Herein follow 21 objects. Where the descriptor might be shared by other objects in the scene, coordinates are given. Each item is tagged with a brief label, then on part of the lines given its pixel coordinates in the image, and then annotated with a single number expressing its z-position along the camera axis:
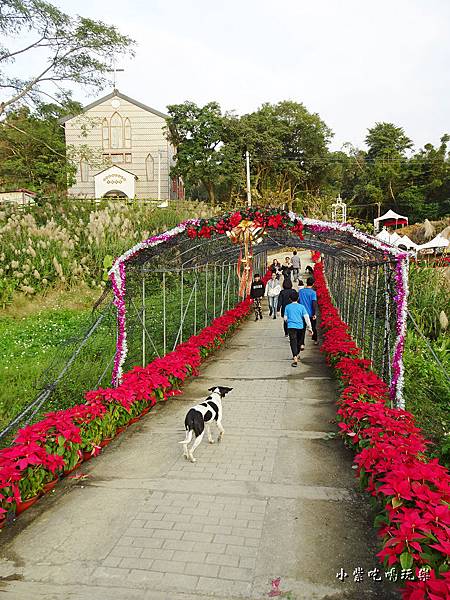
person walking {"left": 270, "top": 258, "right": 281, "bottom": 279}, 18.43
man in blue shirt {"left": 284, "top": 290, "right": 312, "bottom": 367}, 9.30
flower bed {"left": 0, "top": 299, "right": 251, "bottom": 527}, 4.28
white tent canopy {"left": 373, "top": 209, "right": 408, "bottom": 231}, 33.47
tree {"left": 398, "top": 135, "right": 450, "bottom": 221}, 43.25
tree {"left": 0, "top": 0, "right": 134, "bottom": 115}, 15.80
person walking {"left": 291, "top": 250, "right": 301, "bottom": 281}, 19.83
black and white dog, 5.29
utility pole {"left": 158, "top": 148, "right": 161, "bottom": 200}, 29.96
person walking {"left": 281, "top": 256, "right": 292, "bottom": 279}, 14.94
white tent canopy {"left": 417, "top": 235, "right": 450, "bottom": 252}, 19.89
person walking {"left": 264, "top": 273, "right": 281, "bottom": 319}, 15.28
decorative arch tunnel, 6.55
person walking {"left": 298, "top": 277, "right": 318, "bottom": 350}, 10.84
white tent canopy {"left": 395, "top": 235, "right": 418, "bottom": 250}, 21.81
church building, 31.62
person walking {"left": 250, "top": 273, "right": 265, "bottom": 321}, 15.29
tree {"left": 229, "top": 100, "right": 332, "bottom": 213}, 32.72
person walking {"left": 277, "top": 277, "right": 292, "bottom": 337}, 10.46
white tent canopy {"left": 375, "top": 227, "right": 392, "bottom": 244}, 22.83
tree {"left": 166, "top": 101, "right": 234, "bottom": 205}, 29.11
